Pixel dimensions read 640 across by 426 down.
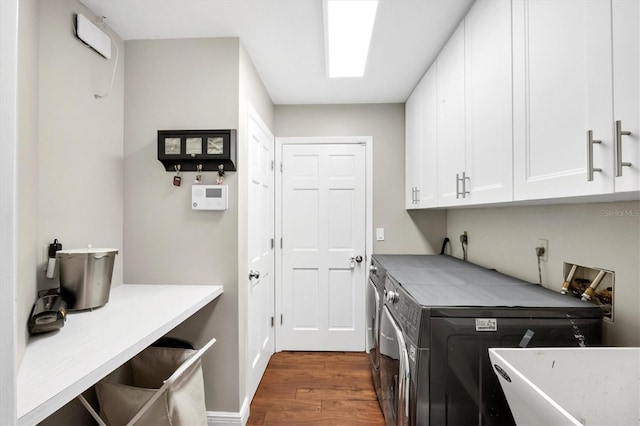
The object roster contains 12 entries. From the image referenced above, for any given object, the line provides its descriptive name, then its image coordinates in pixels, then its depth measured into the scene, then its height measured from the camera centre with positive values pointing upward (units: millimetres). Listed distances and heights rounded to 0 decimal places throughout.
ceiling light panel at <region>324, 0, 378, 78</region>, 1407 +1053
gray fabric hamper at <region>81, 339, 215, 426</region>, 1208 -818
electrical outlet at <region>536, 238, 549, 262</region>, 1397 -158
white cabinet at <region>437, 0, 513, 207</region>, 1188 +536
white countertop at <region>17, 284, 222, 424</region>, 722 -443
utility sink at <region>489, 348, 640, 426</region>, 833 -496
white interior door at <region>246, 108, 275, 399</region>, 1961 -289
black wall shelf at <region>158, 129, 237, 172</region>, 1641 +404
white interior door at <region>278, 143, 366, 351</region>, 2727 -253
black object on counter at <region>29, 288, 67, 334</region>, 1014 -370
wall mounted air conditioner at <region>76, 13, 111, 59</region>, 1384 +927
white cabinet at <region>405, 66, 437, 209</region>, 2006 +564
